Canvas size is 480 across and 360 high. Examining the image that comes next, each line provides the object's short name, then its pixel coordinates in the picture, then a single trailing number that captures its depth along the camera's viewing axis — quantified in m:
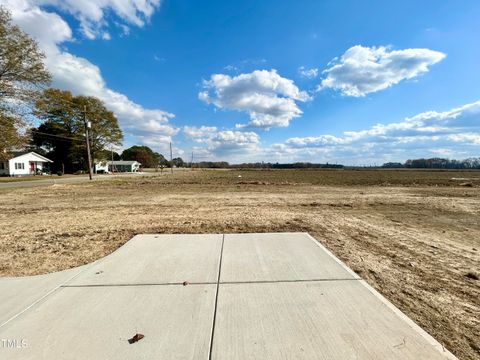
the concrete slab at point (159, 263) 3.23
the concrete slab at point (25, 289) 2.57
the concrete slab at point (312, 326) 1.97
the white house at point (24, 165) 40.25
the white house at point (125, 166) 74.11
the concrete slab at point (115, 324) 1.96
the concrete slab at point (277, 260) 3.33
